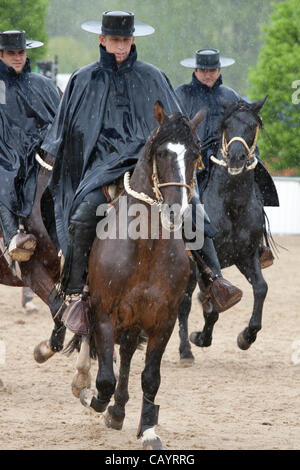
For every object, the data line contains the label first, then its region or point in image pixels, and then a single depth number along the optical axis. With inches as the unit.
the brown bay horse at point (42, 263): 562.6
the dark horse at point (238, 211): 663.9
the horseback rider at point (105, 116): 485.7
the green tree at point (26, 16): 1573.6
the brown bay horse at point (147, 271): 430.3
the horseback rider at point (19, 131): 571.2
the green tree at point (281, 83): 1665.8
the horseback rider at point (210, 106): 709.9
